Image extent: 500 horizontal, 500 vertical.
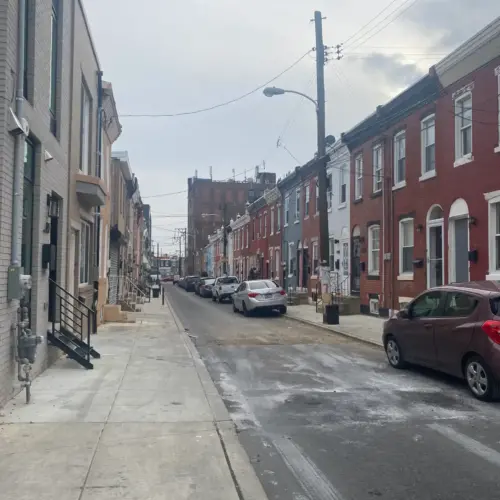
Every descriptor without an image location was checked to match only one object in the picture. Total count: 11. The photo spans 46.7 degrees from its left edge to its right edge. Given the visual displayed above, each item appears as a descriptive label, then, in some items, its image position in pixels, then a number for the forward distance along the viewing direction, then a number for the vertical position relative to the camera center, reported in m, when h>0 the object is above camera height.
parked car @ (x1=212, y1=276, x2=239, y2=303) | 34.75 -0.95
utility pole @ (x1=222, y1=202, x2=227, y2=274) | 57.62 +1.81
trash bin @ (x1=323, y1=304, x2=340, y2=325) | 19.08 -1.40
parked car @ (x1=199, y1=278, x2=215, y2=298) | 41.28 -1.16
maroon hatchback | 7.75 -0.92
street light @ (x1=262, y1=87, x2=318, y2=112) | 19.86 +6.21
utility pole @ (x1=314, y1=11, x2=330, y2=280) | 19.95 +4.89
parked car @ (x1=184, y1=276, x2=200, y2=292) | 56.83 -1.18
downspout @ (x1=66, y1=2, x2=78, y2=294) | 11.12 +2.65
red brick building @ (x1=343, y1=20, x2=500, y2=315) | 14.69 +2.80
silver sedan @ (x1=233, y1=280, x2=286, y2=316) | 23.28 -1.03
